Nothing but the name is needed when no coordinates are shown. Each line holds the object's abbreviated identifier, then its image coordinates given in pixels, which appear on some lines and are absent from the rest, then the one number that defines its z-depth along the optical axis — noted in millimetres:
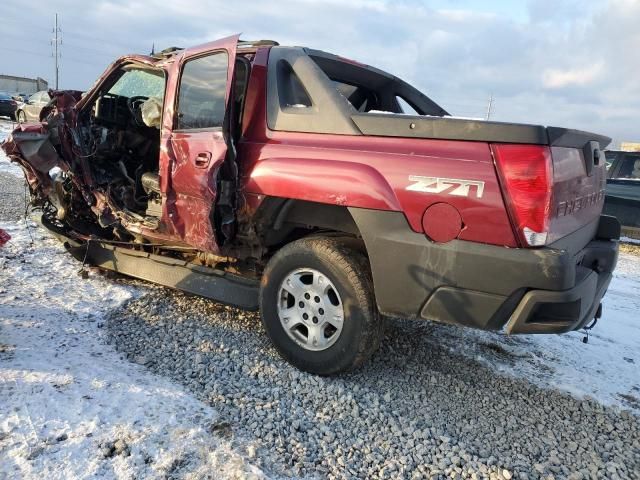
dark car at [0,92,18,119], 23656
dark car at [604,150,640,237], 9461
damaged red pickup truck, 2623
